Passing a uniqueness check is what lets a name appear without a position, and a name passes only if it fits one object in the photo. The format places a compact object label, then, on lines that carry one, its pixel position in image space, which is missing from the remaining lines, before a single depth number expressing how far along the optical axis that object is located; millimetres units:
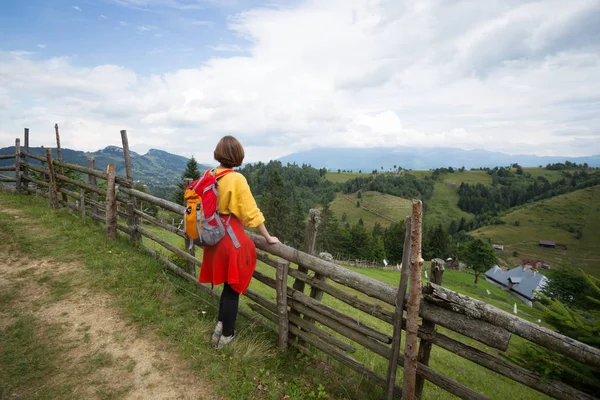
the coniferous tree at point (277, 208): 48062
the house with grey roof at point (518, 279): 57594
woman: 3604
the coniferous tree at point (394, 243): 66625
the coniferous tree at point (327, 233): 58062
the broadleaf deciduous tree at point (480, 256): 56062
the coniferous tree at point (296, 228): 52266
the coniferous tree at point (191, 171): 39250
